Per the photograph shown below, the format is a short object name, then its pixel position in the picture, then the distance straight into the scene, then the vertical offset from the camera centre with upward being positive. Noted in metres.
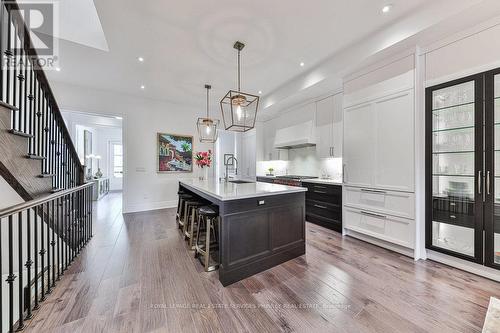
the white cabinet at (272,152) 5.93 +0.46
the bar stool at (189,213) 2.99 -0.78
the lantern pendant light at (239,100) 2.62 +0.89
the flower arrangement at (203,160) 3.85 +0.12
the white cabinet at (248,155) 6.49 +0.37
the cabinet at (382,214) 2.69 -0.72
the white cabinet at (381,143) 2.70 +0.36
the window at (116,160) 9.45 +0.28
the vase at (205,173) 4.03 -0.14
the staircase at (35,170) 1.60 -0.05
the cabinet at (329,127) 4.01 +0.85
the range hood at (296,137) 4.61 +0.76
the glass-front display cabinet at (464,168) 2.16 -0.01
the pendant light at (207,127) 3.94 +0.92
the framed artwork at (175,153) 5.61 +0.39
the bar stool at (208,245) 2.35 -1.05
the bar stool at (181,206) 3.70 -0.82
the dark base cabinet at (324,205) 3.66 -0.77
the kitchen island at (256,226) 2.10 -0.72
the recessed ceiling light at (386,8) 2.33 +1.89
